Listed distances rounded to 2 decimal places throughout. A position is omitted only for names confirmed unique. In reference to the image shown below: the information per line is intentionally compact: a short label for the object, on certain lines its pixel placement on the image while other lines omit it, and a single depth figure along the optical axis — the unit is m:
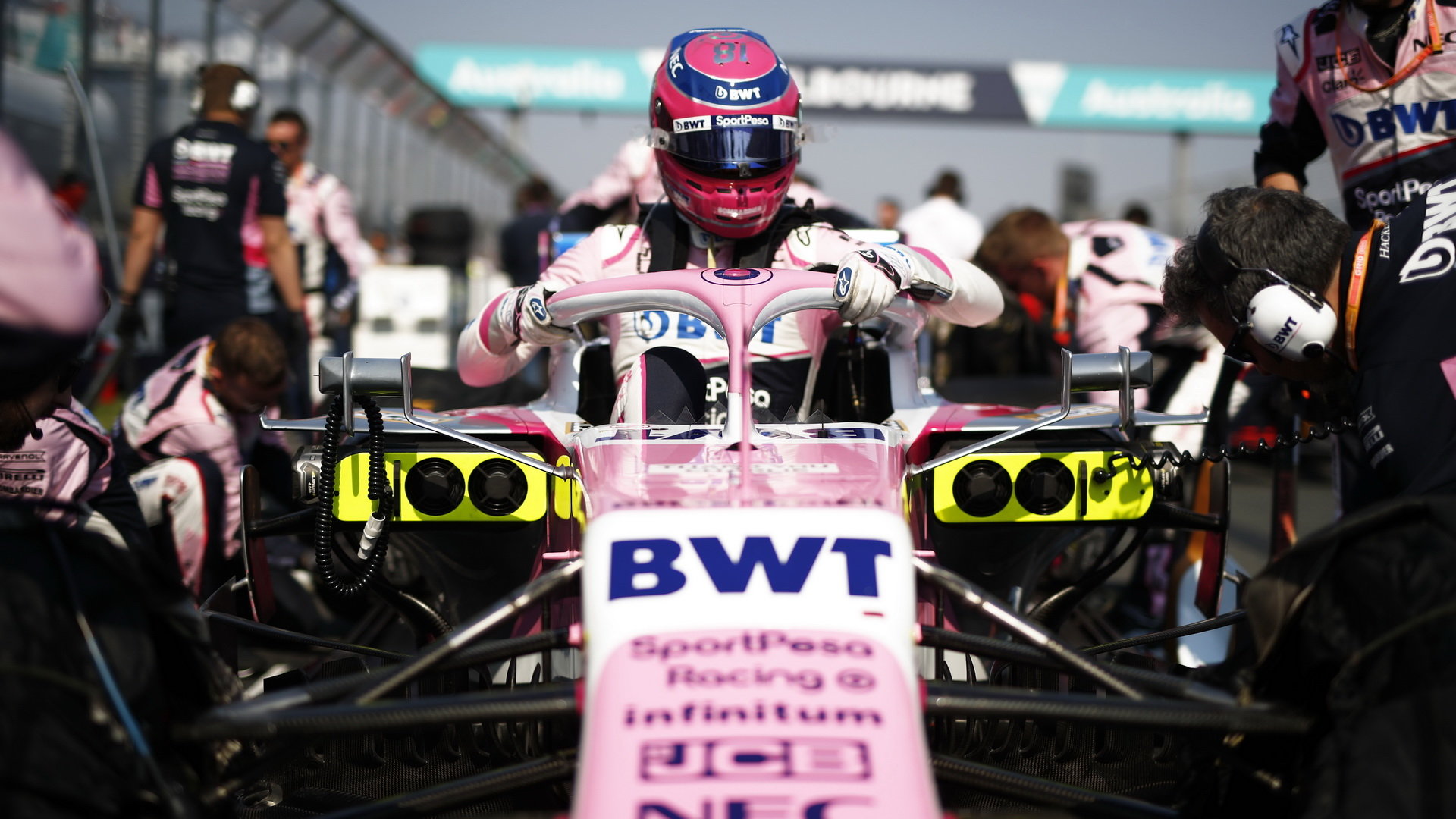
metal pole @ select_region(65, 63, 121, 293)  6.64
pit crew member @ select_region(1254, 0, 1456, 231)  3.66
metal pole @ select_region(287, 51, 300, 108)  13.30
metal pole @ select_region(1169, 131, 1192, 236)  32.88
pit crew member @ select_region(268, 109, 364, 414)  8.00
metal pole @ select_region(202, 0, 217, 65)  10.69
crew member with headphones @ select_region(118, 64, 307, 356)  6.22
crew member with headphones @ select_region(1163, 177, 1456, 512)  2.38
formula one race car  1.79
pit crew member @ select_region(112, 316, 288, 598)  4.50
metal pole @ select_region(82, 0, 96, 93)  8.46
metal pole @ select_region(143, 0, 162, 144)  9.63
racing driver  3.52
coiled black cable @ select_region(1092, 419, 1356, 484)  2.86
